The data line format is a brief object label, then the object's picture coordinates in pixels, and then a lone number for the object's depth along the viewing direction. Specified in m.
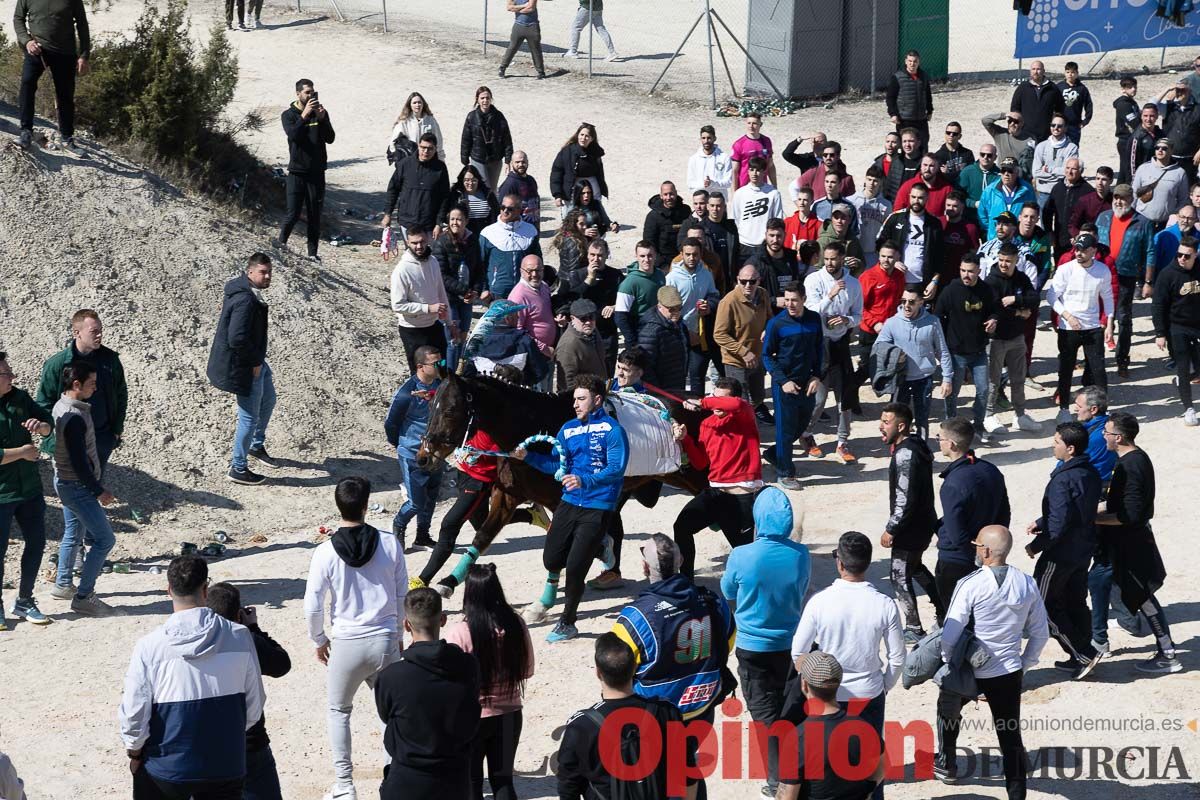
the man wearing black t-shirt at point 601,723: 5.81
